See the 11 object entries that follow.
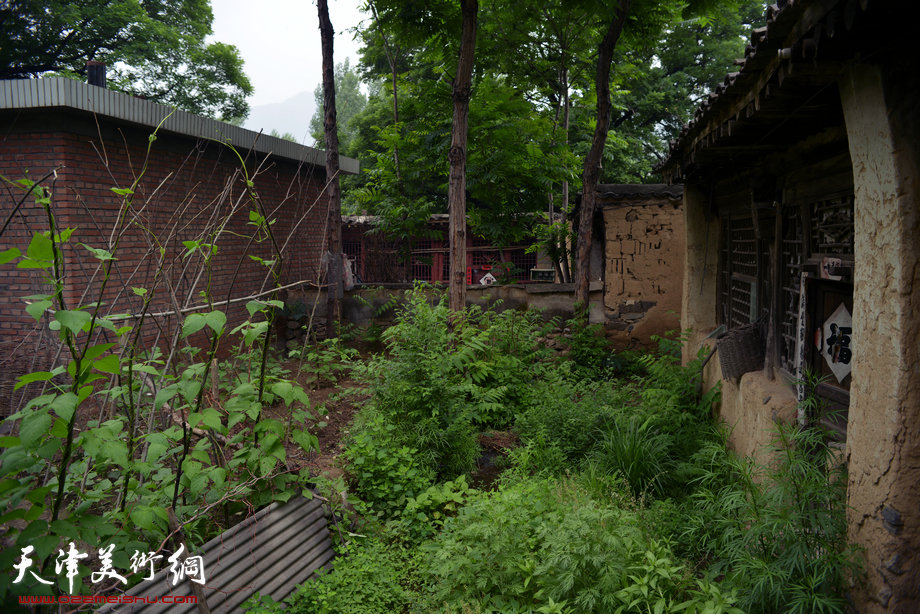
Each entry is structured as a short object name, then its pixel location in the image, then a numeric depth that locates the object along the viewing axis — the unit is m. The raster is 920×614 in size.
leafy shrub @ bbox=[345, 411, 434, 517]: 4.83
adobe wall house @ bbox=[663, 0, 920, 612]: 2.59
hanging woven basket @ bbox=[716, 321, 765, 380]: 5.29
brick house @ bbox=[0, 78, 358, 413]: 6.31
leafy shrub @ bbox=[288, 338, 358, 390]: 7.13
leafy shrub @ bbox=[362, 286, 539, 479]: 5.52
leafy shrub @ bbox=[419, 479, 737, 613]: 3.12
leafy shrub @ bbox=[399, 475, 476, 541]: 4.52
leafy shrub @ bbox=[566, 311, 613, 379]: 9.06
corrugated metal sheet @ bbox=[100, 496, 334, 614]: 2.94
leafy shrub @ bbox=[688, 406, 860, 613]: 2.81
